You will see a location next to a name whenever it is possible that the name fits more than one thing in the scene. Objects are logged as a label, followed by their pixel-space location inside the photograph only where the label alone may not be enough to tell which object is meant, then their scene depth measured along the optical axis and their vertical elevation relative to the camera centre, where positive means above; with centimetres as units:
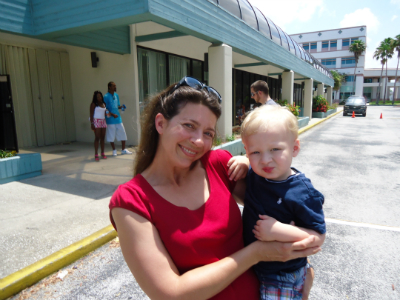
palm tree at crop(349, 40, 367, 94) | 6038 +1148
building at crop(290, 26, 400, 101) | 6353 +1179
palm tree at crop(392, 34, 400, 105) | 6202 +1233
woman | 117 -50
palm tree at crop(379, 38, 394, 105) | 6353 +1208
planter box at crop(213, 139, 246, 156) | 744 -116
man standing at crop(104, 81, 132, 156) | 738 -32
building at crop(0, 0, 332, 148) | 602 +169
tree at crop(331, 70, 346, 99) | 5602 +448
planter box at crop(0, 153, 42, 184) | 521 -112
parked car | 2642 -38
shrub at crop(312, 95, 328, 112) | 2494 -13
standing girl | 706 -22
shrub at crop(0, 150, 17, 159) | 540 -85
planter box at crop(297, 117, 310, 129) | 1568 -107
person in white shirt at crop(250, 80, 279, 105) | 585 +24
